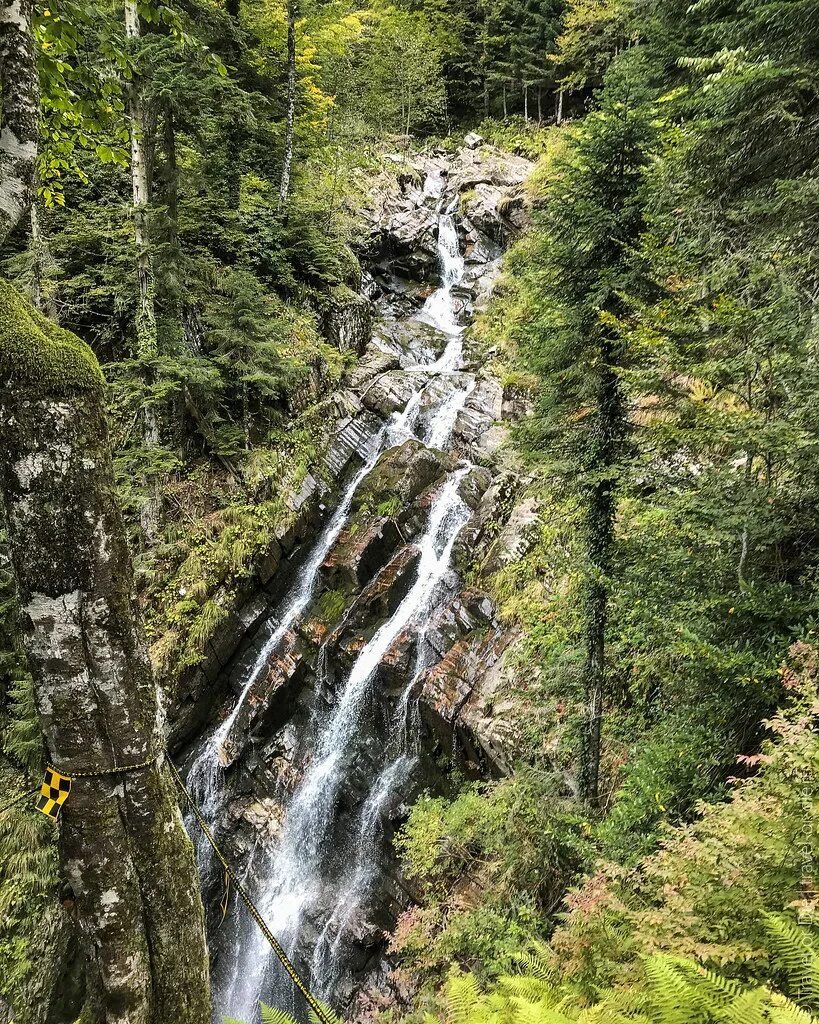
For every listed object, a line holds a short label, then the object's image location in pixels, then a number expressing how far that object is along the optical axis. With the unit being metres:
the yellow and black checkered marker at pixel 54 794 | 2.52
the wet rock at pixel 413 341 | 18.14
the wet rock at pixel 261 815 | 10.25
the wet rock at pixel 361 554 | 12.17
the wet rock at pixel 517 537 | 9.95
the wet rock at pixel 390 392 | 15.73
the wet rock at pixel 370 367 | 16.28
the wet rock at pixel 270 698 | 11.11
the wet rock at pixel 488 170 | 24.80
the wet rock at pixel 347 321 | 16.61
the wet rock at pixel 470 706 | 8.12
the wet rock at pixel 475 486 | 12.59
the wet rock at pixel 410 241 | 21.89
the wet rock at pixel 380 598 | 11.53
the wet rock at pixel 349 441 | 14.40
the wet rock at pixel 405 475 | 13.09
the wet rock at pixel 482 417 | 14.12
